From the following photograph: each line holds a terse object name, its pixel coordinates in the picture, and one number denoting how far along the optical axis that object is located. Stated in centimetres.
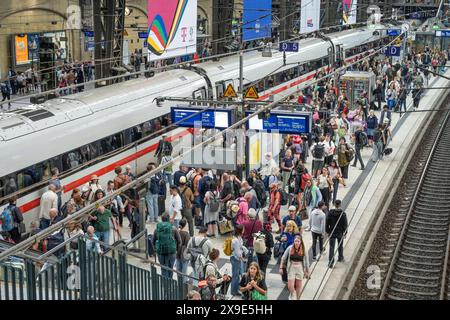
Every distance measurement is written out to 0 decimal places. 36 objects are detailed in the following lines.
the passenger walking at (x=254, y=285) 1205
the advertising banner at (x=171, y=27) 2248
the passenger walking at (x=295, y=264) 1350
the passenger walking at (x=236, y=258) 1380
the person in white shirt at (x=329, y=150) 2208
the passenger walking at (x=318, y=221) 1579
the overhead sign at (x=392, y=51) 4184
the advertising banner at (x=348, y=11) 4481
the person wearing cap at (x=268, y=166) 1973
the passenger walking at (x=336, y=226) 1564
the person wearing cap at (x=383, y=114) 2736
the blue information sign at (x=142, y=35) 4473
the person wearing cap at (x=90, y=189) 1658
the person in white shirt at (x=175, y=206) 1622
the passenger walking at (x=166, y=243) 1365
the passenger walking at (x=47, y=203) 1630
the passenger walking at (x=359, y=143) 2448
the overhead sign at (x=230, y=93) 2123
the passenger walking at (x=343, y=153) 2205
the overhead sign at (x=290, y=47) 3516
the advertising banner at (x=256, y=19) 3316
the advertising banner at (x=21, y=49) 3884
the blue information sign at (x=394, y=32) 5375
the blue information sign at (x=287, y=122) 2027
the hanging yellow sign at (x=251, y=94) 2186
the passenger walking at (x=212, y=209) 1742
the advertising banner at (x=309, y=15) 3741
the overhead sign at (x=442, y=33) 5172
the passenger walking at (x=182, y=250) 1389
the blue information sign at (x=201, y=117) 2102
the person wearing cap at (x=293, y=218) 1505
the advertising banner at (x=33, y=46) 3994
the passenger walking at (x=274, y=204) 1754
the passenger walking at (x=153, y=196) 1833
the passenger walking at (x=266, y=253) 1420
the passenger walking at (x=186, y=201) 1711
